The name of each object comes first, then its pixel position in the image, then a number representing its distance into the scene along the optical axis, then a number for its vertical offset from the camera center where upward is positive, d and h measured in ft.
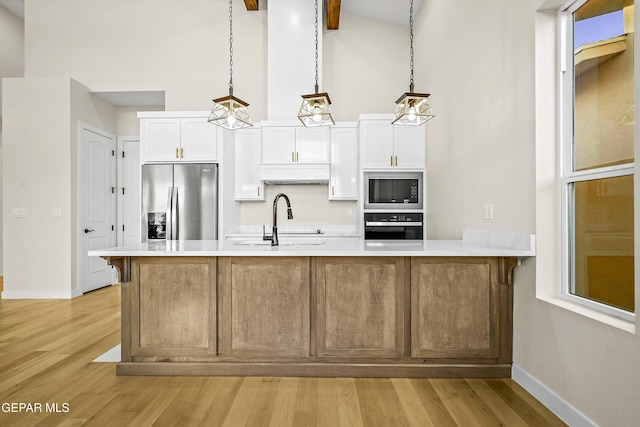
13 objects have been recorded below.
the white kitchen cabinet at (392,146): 15.05 +2.75
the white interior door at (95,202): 17.03 +0.60
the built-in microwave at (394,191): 14.97 +0.88
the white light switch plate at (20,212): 16.26 +0.10
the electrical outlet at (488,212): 9.01 +0.01
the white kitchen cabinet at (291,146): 15.85 +2.90
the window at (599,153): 5.66 +1.01
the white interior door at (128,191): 19.72 +1.23
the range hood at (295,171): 15.83 +1.81
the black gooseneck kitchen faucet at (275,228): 9.21 -0.39
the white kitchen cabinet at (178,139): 15.43 +3.14
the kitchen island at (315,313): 8.20 -2.27
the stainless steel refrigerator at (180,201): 14.97 +0.51
